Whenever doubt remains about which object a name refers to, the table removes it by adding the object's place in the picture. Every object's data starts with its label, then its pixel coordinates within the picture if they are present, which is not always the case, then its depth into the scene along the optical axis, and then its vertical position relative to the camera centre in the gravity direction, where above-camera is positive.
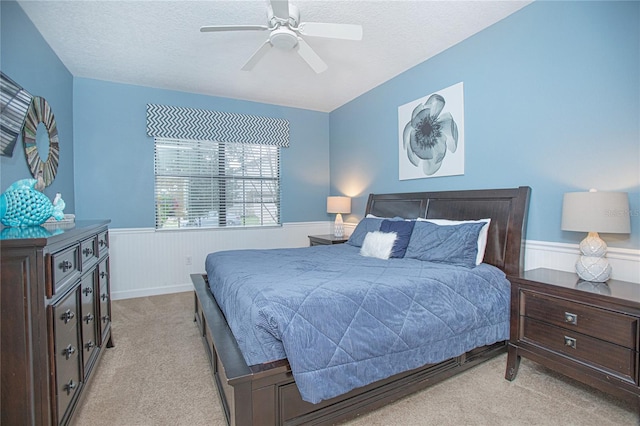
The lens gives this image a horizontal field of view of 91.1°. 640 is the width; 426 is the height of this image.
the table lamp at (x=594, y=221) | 1.78 -0.09
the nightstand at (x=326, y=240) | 4.12 -0.44
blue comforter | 1.47 -0.59
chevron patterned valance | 4.02 +1.14
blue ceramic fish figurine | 1.54 +0.02
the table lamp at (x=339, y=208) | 4.49 -0.01
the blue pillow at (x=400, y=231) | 2.78 -0.23
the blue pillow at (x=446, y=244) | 2.40 -0.30
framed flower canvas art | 3.00 +0.74
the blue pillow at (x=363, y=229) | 3.41 -0.24
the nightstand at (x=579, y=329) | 1.59 -0.70
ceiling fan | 2.08 +1.24
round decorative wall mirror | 2.38 +0.58
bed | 1.42 -0.81
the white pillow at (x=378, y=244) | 2.79 -0.34
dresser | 1.22 -0.49
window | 4.16 +0.35
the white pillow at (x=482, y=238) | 2.48 -0.26
